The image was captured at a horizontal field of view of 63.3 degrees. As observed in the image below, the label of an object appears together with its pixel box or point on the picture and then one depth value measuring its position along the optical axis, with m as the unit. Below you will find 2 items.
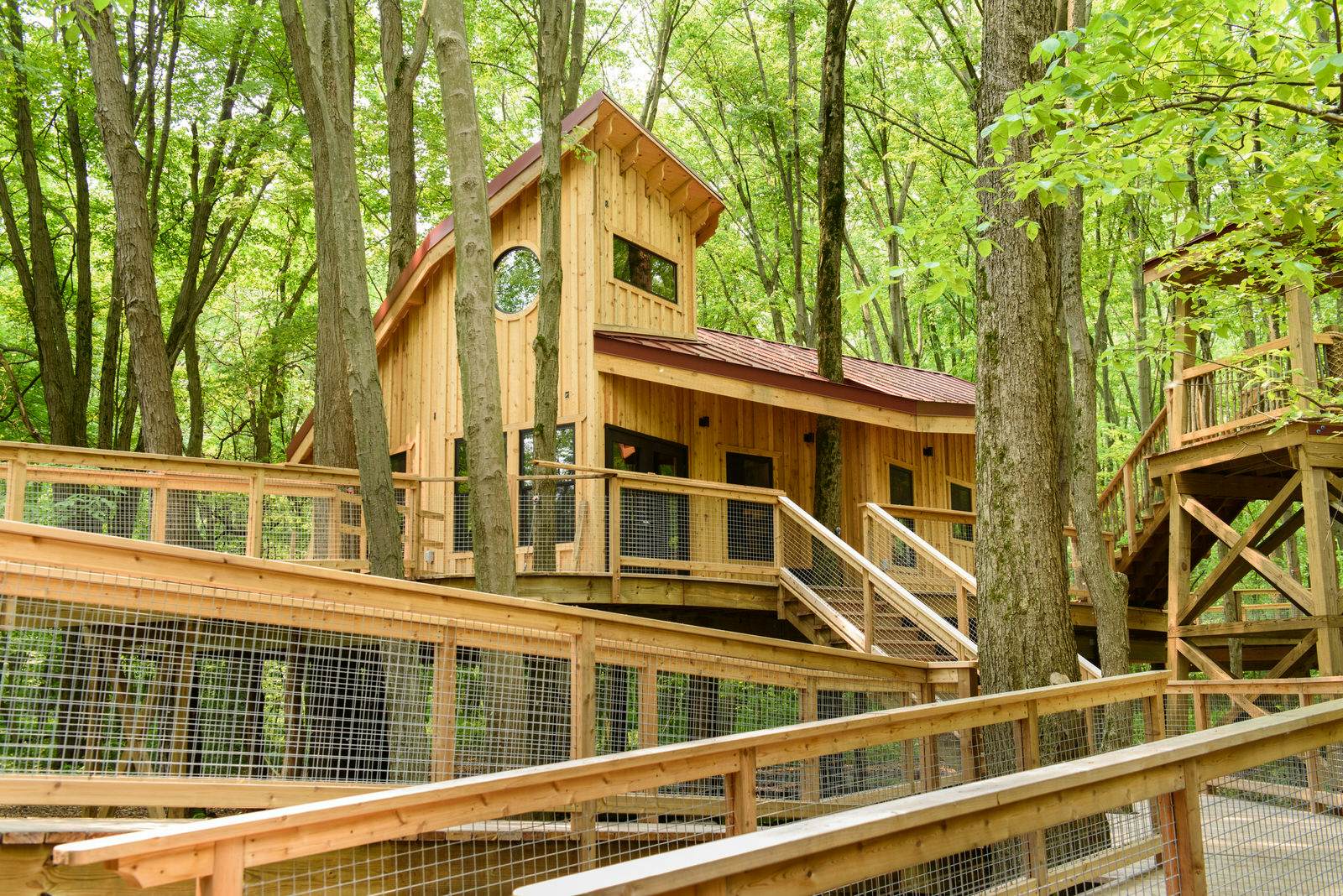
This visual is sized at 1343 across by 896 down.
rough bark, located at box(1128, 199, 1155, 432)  24.91
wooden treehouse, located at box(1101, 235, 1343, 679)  12.56
